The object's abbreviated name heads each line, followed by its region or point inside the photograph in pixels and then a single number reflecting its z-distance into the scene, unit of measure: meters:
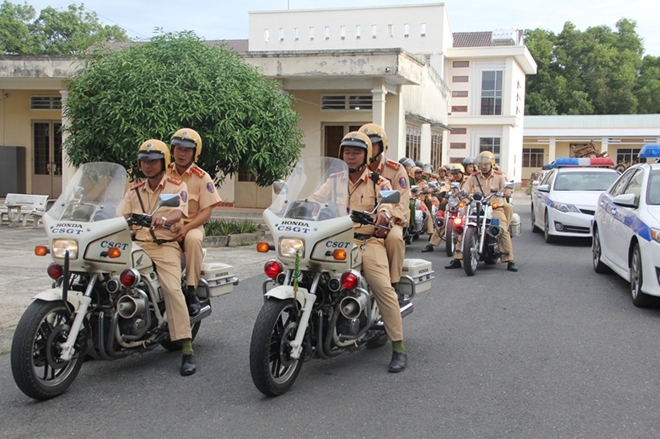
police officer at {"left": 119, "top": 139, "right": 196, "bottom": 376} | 5.30
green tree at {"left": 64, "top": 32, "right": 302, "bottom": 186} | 12.50
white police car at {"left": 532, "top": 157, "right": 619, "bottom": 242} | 13.48
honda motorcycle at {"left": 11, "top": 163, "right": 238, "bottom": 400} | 4.58
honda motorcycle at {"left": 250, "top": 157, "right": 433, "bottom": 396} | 4.67
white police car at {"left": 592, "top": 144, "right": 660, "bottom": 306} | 7.36
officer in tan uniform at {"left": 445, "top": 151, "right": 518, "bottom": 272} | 10.55
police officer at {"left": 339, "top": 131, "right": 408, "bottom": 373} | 5.38
